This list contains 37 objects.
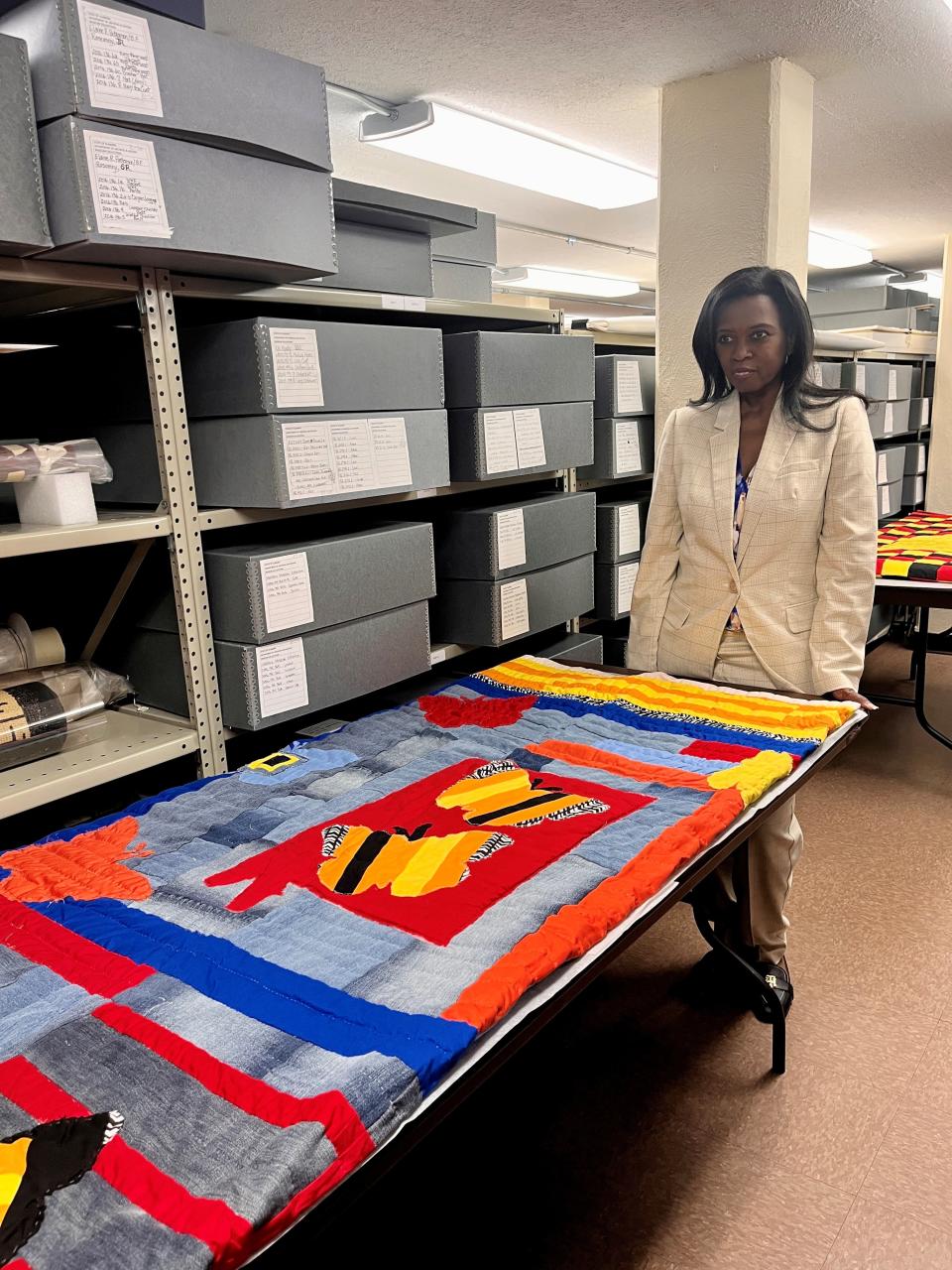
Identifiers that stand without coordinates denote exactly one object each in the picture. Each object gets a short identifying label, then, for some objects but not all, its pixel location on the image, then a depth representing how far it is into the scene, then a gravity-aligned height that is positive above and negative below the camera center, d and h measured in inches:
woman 72.4 -9.6
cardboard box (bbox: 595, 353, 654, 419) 110.4 +2.9
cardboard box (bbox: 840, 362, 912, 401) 172.6 +3.8
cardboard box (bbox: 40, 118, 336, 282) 51.2 +13.0
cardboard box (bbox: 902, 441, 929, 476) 213.6 -13.7
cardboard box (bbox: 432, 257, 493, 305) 98.9 +14.3
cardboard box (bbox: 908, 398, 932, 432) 214.8 -3.7
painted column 111.3 +26.1
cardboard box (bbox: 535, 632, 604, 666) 105.2 -26.1
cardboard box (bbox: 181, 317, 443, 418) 66.7 +4.2
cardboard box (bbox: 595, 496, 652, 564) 113.2 -14.2
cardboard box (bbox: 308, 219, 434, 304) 80.4 +13.8
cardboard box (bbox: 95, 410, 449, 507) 67.6 -2.4
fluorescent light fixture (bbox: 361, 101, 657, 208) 120.4 +37.0
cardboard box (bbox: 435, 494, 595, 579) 92.1 -12.0
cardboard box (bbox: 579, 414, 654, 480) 112.0 -4.6
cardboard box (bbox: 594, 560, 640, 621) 114.8 -21.3
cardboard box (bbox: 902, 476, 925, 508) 218.8 -21.3
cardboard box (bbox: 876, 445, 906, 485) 188.7 -13.3
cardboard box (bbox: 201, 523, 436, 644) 68.1 -11.9
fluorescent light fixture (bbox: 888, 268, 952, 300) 280.1 +34.5
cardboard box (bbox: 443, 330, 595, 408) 87.5 +4.5
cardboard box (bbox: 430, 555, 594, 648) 92.9 -19.0
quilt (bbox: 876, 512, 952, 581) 127.4 -22.5
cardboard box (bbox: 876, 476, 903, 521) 193.8 -20.8
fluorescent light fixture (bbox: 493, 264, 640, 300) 271.1 +39.3
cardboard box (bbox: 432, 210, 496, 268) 98.3 +17.9
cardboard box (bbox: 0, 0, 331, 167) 49.9 +19.7
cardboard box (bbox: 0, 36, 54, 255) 49.1 +14.4
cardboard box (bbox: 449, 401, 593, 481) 88.5 -2.4
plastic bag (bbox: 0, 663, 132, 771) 62.8 -18.7
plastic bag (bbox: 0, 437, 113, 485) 59.6 -1.6
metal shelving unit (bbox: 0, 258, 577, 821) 58.9 -6.0
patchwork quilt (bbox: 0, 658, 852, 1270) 29.4 -22.4
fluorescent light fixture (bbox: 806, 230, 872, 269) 221.5 +36.1
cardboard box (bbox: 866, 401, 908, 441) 187.0 -4.0
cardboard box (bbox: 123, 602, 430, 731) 69.2 -18.5
